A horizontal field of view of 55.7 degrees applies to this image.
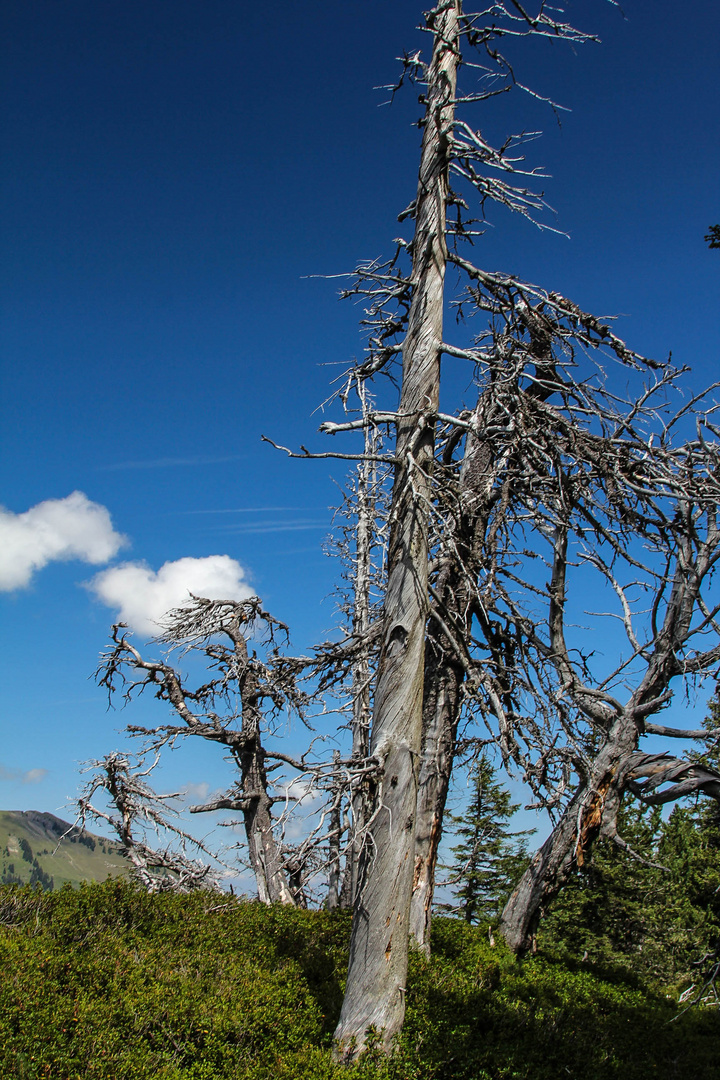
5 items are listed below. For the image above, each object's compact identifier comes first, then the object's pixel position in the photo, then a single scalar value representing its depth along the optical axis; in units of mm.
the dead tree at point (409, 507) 5062
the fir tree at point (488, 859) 26297
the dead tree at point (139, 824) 12031
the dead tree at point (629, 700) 8270
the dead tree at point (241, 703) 11797
